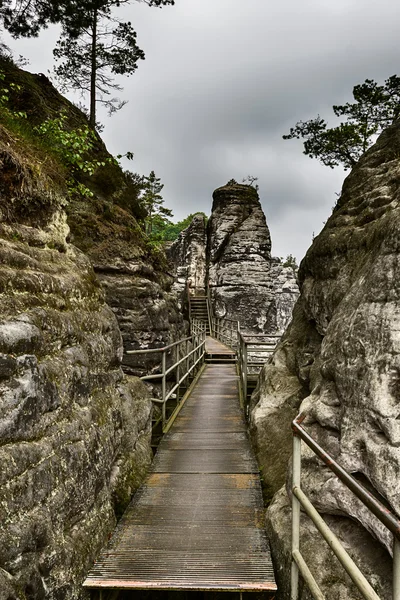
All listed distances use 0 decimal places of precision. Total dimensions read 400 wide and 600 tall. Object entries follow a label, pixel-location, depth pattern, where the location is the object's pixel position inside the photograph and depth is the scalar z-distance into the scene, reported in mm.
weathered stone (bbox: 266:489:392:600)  2495
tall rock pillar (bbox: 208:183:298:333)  24078
